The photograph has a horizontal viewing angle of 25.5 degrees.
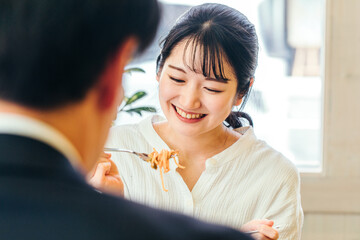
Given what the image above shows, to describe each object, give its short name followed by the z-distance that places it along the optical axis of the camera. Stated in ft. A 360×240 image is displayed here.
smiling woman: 4.24
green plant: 5.01
